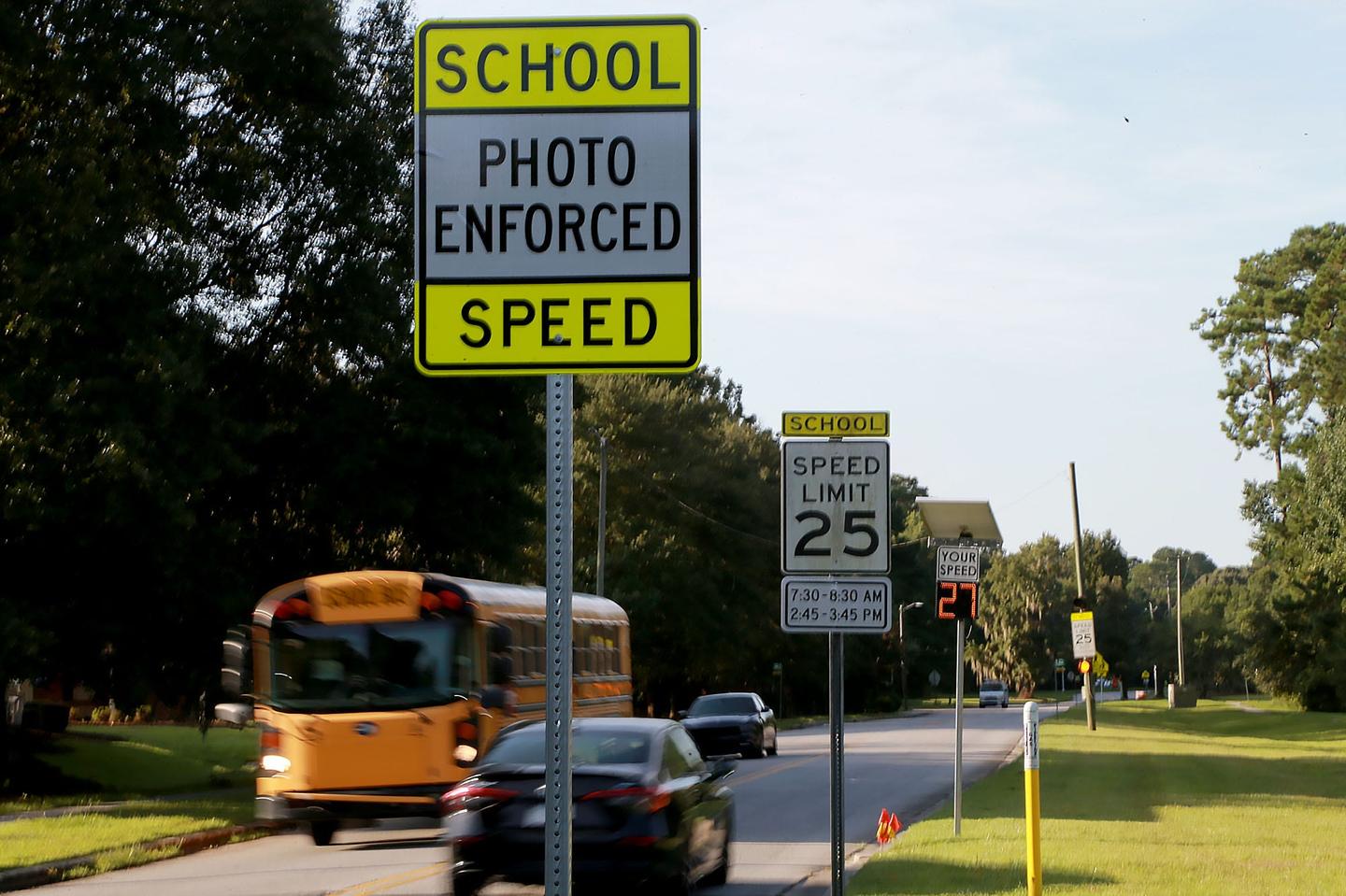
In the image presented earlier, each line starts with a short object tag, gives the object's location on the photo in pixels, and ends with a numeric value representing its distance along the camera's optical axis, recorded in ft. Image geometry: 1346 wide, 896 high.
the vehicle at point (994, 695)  316.19
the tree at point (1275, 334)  240.94
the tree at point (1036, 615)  458.91
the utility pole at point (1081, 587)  175.92
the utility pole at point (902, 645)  357.00
